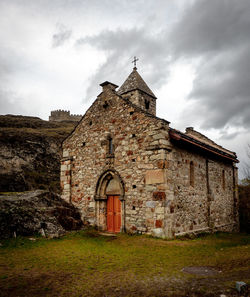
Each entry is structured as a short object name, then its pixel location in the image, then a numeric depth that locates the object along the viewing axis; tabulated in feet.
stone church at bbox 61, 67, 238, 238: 36.76
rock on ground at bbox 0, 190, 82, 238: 33.83
